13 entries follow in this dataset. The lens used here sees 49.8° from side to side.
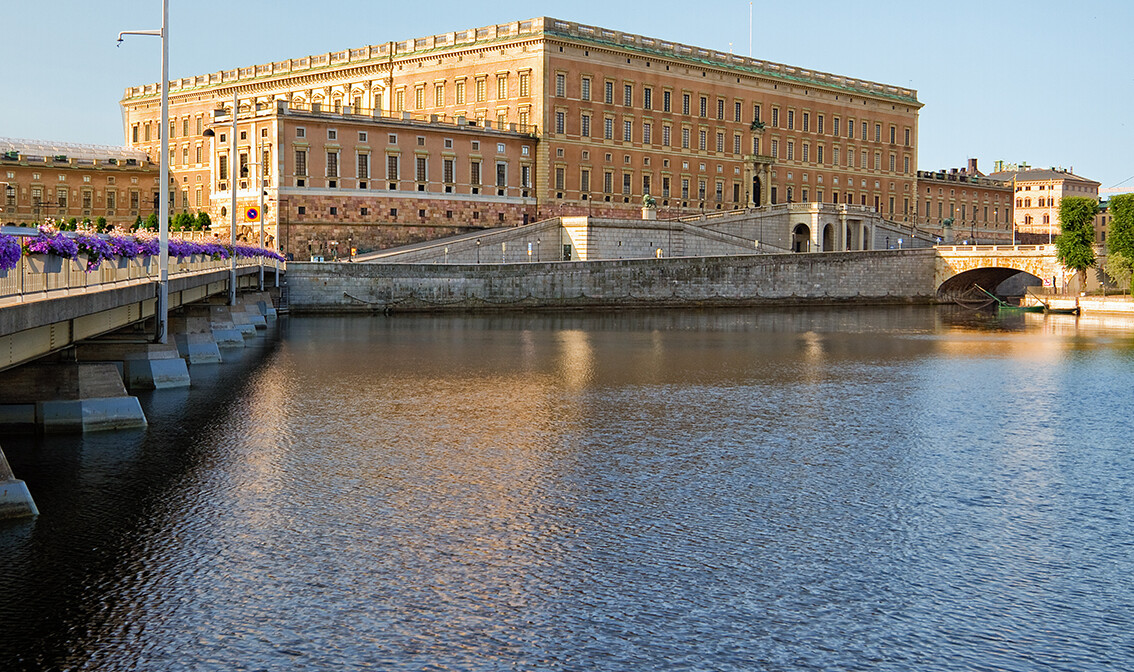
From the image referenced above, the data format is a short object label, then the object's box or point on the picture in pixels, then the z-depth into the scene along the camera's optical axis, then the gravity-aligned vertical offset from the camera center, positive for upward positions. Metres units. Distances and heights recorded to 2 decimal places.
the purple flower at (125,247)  28.00 +1.31
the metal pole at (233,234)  48.72 +3.10
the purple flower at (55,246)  21.05 +1.02
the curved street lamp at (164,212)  31.31 +2.51
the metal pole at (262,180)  61.44 +8.03
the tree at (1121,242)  88.62 +4.70
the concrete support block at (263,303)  63.59 +0.01
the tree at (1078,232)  94.31 +5.71
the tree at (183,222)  92.12 +6.16
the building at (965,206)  135.88 +11.62
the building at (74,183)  107.38 +10.93
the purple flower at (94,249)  24.27 +1.10
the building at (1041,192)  177.12 +16.60
